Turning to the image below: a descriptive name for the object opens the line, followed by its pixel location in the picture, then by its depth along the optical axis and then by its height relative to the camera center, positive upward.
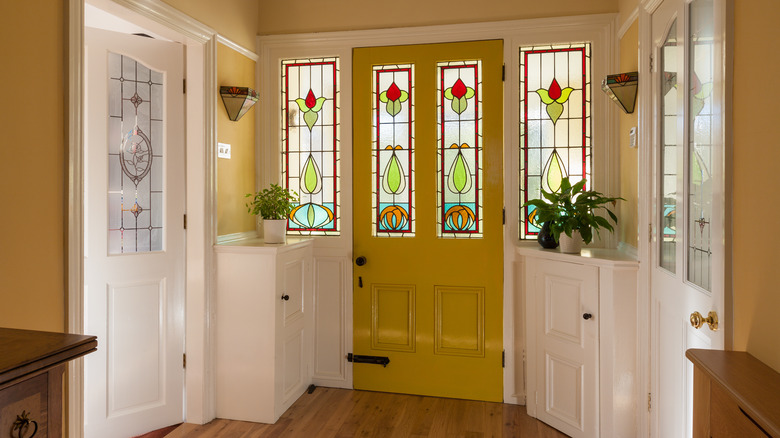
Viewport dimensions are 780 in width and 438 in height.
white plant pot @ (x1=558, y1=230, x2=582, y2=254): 2.89 -0.16
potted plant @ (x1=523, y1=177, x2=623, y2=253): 2.86 -0.01
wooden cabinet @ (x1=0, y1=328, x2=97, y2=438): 1.10 -0.37
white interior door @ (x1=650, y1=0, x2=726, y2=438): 1.68 +0.07
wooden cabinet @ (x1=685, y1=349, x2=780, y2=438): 1.06 -0.39
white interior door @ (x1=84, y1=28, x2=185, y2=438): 2.77 -0.12
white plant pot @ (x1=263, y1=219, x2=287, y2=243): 3.22 -0.11
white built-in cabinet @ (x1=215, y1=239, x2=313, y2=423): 3.05 -0.70
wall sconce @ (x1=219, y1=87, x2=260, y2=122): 3.18 +0.70
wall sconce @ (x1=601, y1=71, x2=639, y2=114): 2.71 +0.67
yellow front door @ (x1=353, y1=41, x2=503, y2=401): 3.39 -0.04
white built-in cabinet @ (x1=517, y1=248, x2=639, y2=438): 2.65 -0.69
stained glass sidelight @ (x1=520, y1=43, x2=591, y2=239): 3.27 +0.60
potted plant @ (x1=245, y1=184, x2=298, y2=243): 3.23 +0.01
